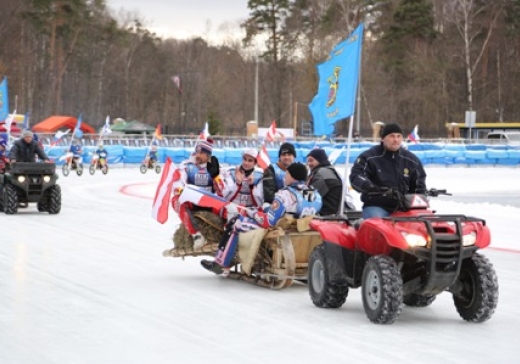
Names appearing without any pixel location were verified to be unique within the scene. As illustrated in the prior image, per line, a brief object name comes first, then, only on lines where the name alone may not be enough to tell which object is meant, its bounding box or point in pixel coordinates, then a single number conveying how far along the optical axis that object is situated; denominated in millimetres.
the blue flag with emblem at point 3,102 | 39625
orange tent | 75438
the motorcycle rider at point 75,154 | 45031
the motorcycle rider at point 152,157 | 48438
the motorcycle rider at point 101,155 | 46375
